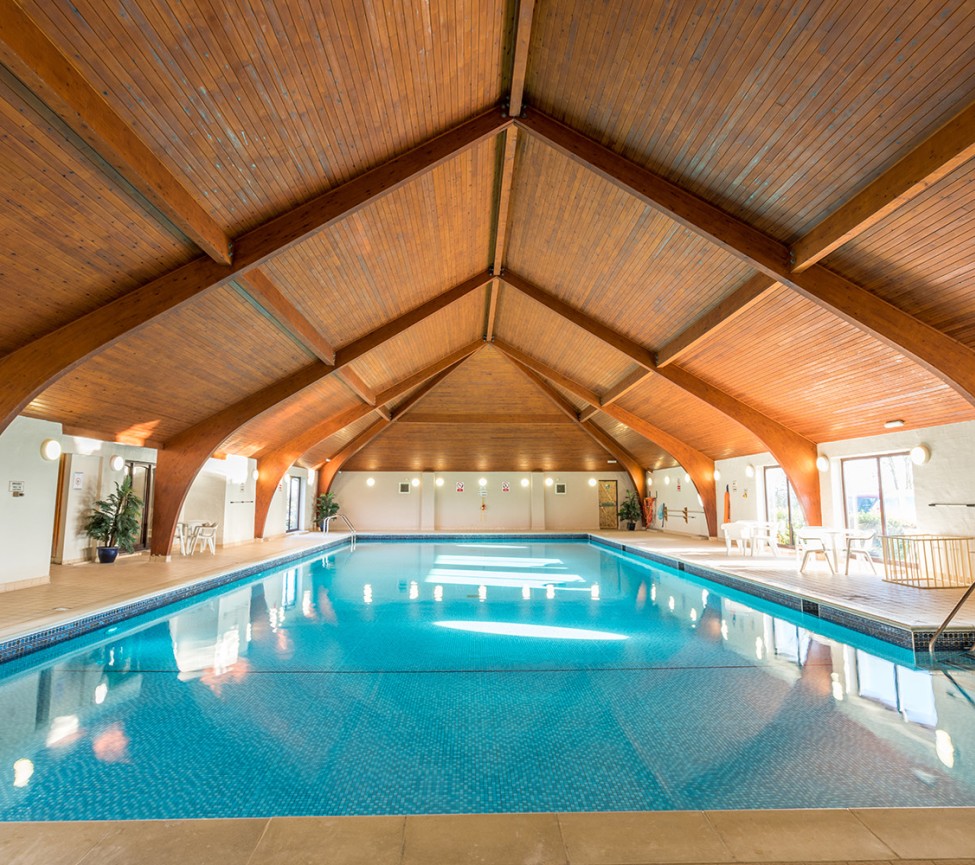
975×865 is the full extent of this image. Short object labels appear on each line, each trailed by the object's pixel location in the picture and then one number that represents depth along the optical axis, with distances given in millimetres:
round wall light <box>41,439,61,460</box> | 7055
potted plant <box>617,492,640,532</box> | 17797
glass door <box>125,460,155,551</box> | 10523
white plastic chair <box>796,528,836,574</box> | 8055
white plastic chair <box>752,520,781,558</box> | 10200
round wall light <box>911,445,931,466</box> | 7453
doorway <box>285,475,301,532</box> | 16422
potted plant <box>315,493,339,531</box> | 17047
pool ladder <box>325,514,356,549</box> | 17741
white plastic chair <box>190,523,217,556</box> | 10578
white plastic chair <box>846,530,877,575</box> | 7898
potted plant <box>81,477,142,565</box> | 8953
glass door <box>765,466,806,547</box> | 11461
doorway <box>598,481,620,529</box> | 18766
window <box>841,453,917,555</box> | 8430
